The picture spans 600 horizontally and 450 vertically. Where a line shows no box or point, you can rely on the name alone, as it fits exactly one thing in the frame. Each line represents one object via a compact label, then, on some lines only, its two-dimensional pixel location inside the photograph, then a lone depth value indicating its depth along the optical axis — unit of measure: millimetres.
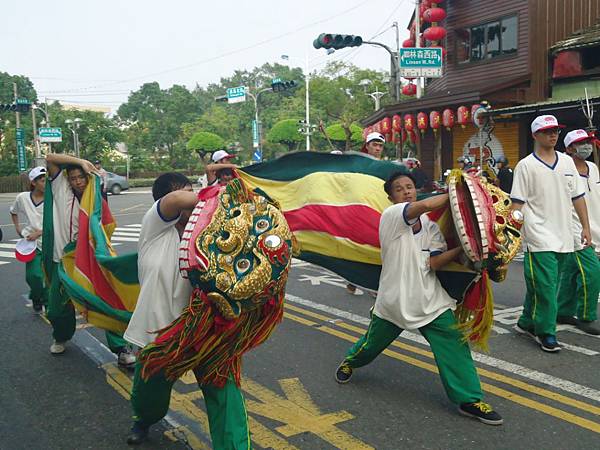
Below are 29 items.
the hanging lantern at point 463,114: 16406
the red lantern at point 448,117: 16891
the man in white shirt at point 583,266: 5801
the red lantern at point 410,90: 24719
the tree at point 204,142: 45375
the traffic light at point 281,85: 31681
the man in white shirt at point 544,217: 5293
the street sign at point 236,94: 37531
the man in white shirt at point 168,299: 3107
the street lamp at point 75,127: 42812
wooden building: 16656
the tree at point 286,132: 41219
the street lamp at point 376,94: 35544
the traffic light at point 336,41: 15359
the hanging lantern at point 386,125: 19250
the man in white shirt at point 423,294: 3916
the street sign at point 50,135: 37531
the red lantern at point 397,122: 18750
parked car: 34391
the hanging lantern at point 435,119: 17453
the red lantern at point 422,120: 17844
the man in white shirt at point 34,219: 6586
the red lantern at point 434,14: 18906
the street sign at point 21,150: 39875
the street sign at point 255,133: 40344
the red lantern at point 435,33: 19219
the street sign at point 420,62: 15109
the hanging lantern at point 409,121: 18484
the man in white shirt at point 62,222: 5215
